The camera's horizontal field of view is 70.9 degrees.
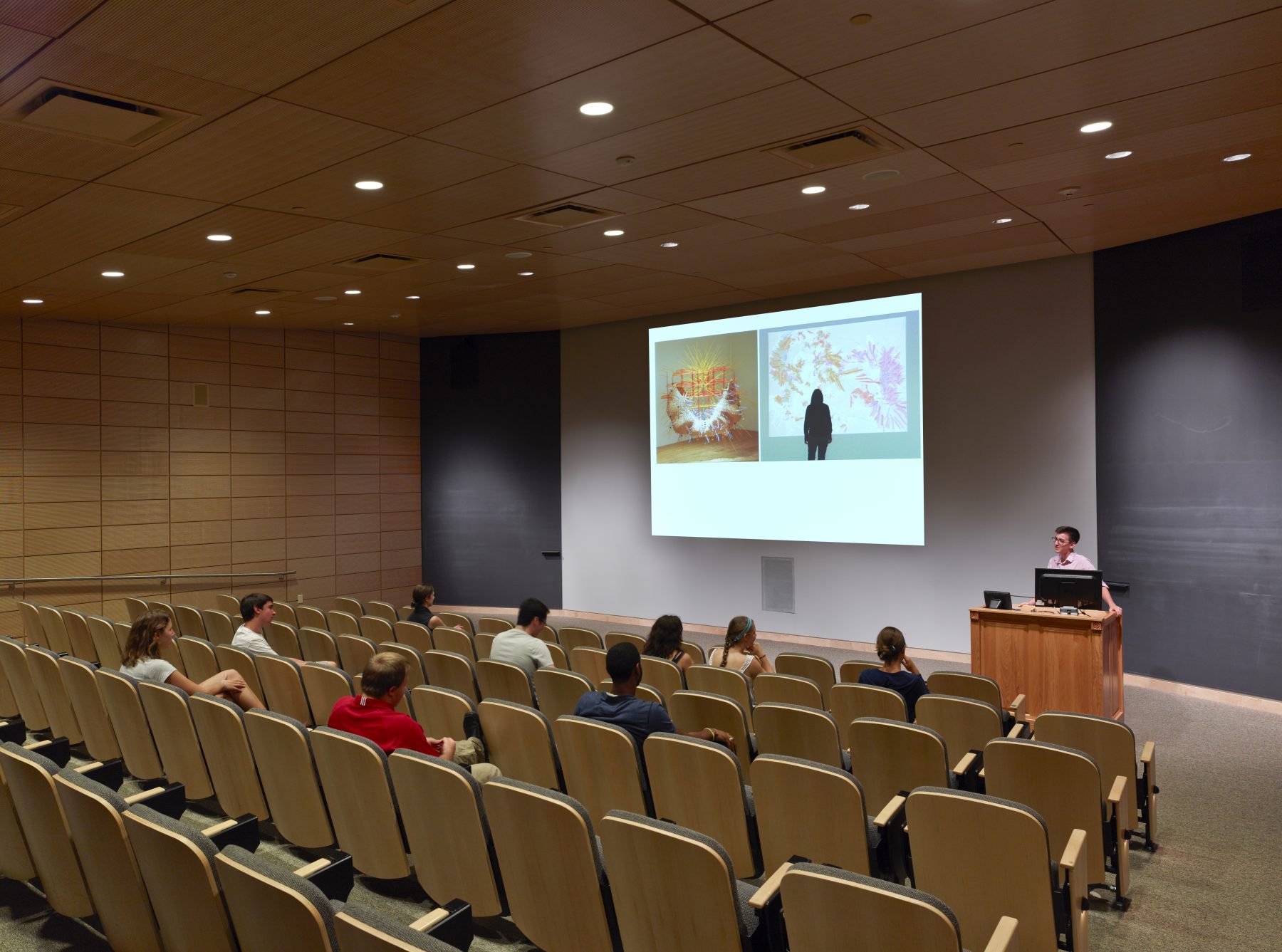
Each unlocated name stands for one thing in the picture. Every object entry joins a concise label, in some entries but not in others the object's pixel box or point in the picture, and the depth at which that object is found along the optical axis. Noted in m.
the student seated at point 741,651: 5.57
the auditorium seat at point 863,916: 1.94
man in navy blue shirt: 3.72
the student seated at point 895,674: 4.80
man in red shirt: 3.61
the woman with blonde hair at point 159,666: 4.82
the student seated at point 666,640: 5.50
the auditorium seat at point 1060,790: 3.32
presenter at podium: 7.35
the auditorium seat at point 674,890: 2.27
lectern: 6.10
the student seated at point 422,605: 7.57
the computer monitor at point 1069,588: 6.34
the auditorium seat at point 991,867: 2.62
